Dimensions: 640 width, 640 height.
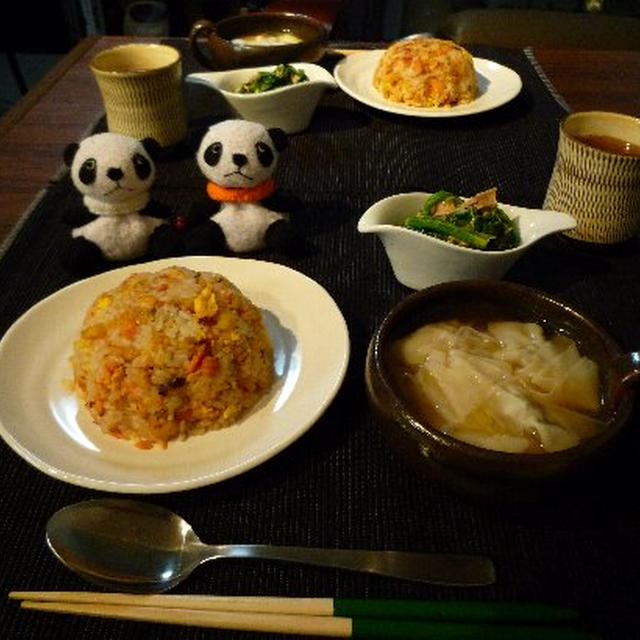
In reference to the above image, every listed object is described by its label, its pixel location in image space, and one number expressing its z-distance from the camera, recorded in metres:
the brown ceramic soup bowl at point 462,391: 0.29
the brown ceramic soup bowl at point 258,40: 0.69
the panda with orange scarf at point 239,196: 0.47
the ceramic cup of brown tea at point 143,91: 0.57
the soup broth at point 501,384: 0.32
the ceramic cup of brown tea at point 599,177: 0.45
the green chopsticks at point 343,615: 0.29
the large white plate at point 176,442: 0.33
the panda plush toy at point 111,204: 0.46
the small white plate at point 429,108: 0.66
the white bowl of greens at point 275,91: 0.61
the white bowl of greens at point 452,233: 0.43
